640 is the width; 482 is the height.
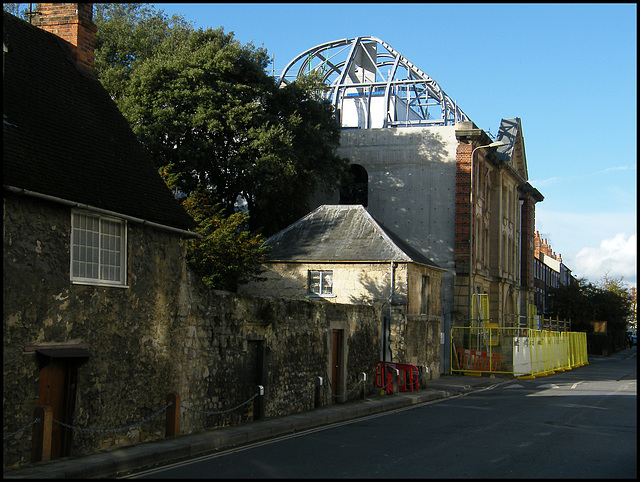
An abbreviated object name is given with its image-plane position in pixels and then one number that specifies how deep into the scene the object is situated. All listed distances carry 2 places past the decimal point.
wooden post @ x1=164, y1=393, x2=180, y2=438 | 13.68
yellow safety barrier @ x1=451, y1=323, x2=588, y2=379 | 32.29
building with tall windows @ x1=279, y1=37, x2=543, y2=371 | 37.97
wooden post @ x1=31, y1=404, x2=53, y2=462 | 10.91
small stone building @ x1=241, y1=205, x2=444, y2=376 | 27.22
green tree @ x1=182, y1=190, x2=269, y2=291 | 22.92
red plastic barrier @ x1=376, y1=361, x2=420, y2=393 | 22.48
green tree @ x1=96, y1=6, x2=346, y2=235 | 29.36
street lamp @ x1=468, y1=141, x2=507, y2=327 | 33.92
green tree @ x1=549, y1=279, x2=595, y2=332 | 60.78
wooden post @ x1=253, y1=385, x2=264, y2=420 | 16.14
